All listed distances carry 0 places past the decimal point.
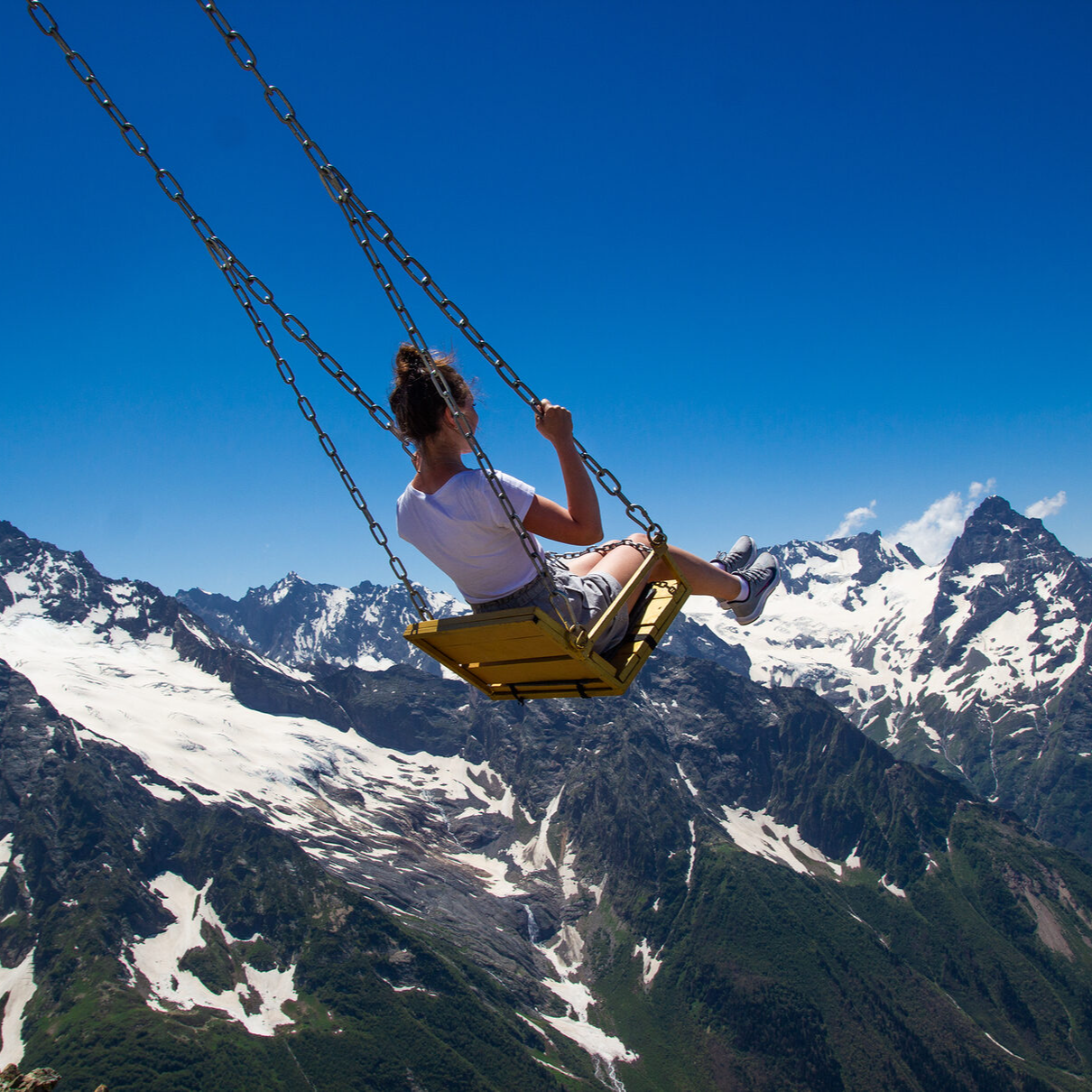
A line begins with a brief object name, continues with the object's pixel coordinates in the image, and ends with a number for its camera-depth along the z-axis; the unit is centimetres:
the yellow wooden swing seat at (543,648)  688
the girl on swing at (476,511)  664
